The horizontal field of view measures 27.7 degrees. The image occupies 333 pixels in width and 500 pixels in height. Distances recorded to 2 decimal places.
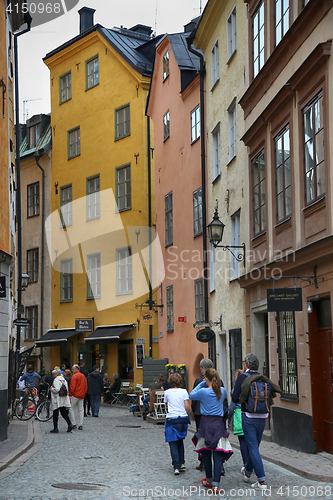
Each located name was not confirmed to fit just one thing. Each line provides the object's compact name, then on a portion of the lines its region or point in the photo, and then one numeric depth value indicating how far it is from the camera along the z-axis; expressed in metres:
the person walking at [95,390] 22.57
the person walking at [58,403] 17.83
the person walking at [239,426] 9.79
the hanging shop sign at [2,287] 14.01
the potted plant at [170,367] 24.70
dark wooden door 11.62
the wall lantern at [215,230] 16.08
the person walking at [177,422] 10.30
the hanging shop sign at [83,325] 31.48
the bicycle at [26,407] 22.58
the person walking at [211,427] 9.04
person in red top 18.61
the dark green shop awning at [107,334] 30.20
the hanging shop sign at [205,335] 19.59
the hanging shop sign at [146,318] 26.62
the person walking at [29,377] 25.51
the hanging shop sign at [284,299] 11.64
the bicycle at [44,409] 21.73
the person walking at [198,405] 10.87
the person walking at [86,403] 23.69
